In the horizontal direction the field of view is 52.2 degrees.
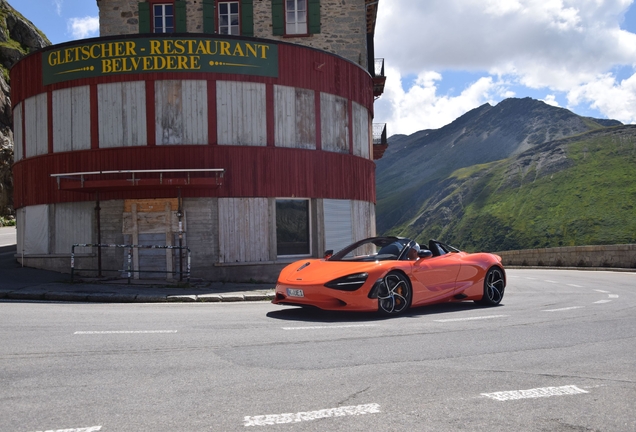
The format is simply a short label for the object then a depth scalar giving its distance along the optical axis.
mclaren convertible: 9.52
